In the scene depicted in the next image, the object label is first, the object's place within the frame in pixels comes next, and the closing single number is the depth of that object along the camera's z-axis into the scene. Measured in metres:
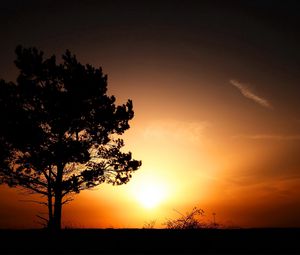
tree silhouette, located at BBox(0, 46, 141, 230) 19.73
